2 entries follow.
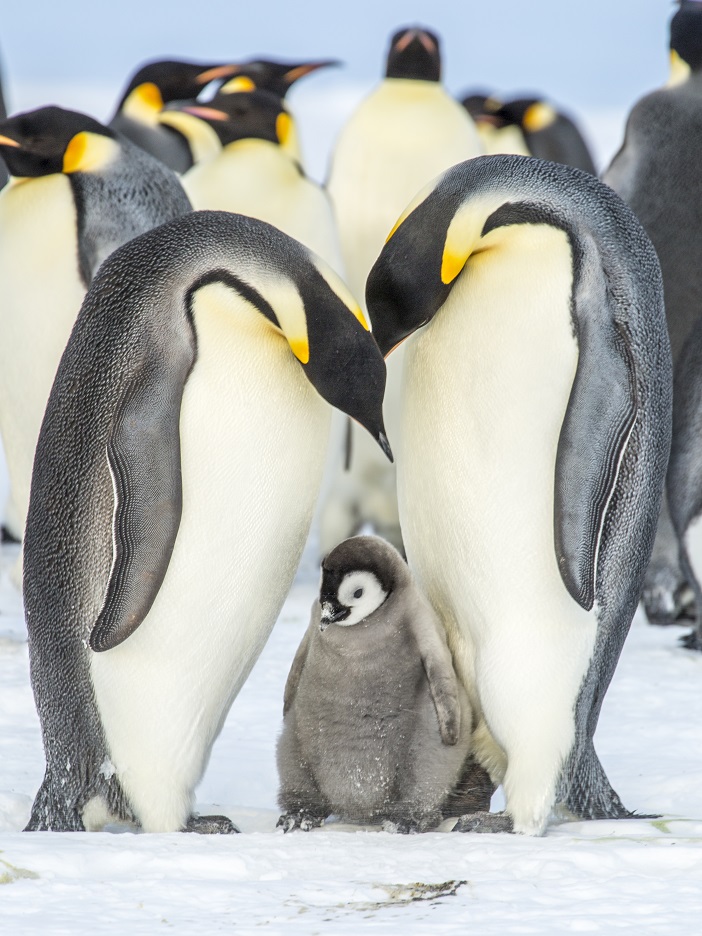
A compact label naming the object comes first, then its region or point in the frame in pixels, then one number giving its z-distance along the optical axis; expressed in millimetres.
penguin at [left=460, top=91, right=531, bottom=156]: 18078
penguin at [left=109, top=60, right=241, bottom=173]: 16484
